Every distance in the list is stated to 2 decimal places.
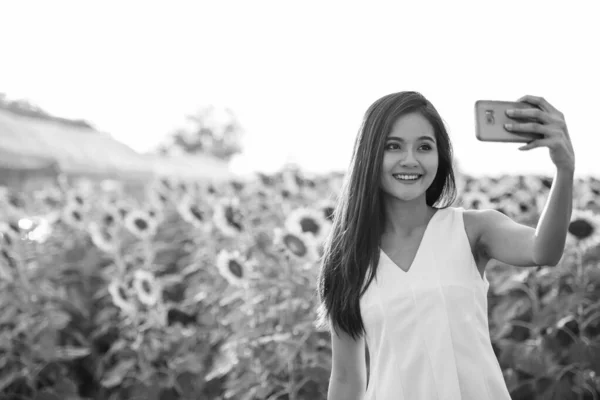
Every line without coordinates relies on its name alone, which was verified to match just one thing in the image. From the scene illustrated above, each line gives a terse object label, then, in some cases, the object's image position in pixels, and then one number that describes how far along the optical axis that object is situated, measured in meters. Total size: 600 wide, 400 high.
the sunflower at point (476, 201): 4.13
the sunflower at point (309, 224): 3.11
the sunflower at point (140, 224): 4.50
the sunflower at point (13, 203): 5.01
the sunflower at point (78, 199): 5.44
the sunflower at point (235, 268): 3.25
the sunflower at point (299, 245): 3.02
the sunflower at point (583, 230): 3.25
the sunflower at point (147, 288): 3.63
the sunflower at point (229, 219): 3.85
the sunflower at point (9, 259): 4.15
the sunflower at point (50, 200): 5.83
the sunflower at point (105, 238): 4.43
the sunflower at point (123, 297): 3.71
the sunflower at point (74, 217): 5.22
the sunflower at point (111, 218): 4.80
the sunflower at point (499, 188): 4.67
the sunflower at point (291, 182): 4.55
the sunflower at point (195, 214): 4.42
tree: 60.53
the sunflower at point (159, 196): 5.76
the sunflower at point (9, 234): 4.32
